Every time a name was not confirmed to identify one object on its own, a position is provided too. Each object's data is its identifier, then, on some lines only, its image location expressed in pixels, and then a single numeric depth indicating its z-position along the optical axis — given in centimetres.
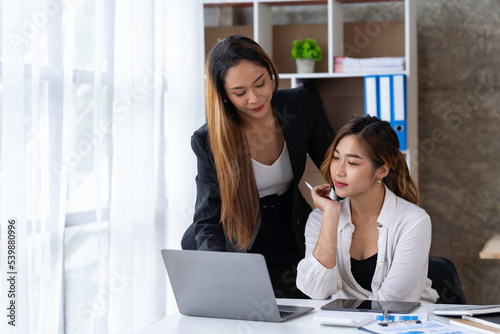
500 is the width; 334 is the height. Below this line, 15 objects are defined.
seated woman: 290
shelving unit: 413
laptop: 259
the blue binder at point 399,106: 402
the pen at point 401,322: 257
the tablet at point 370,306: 268
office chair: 299
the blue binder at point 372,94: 404
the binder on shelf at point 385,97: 403
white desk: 258
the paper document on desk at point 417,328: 250
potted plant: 420
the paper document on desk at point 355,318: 258
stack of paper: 407
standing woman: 302
